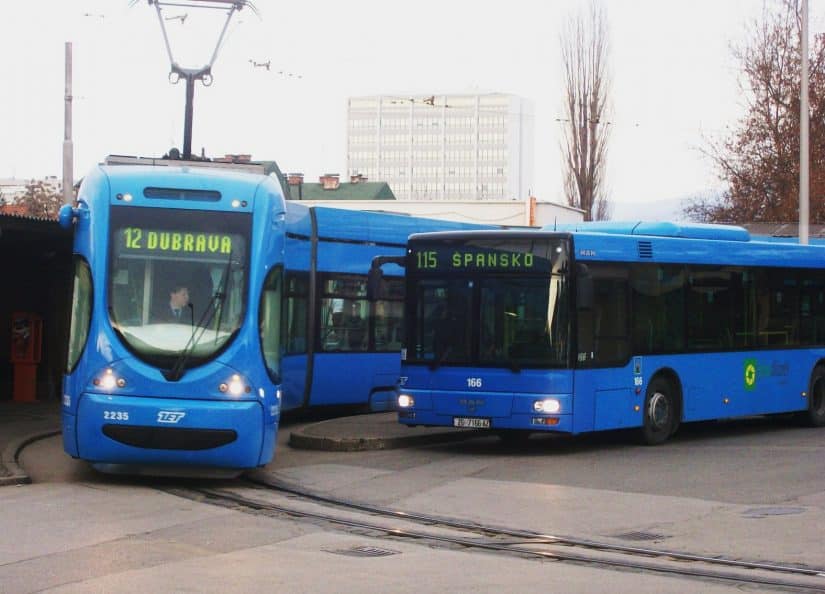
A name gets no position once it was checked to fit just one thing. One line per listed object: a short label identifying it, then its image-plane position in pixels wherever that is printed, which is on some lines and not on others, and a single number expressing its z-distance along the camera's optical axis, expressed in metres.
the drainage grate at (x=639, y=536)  11.18
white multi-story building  189.82
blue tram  13.17
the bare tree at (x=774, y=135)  46.41
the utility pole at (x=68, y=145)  31.78
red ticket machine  24.84
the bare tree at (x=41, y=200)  73.62
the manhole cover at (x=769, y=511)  12.23
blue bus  16.72
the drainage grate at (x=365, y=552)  10.08
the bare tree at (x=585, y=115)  51.56
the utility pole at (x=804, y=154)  28.56
